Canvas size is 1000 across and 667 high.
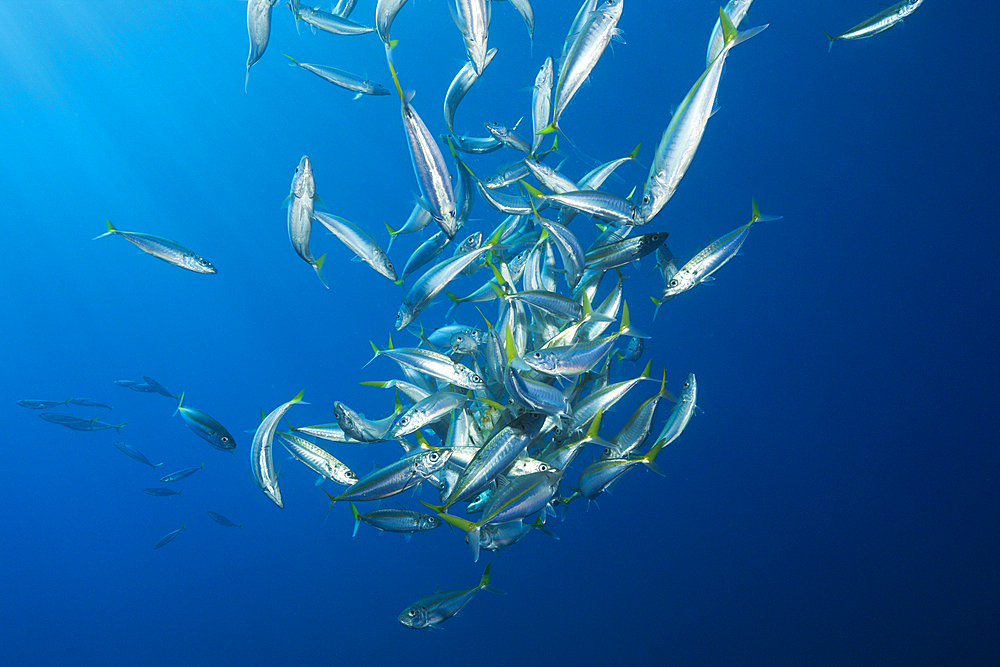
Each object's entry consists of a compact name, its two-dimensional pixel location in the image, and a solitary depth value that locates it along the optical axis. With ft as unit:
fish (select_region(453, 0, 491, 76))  6.08
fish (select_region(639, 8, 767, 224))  5.01
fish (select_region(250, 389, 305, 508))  6.83
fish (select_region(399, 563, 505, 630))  7.92
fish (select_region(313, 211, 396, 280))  7.23
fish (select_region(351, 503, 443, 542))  7.59
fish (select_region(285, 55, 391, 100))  7.72
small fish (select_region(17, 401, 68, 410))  14.97
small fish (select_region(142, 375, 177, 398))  13.70
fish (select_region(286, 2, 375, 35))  7.86
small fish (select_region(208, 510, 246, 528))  15.62
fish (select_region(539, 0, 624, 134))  6.06
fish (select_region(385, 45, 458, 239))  5.55
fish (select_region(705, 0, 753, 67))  6.66
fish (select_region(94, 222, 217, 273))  7.63
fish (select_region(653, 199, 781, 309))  7.18
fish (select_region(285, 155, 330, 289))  6.91
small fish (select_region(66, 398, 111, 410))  14.75
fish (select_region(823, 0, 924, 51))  7.45
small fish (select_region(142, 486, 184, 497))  16.26
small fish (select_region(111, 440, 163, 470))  14.82
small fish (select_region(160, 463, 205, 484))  13.99
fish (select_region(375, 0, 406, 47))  6.72
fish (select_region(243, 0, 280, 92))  6.79
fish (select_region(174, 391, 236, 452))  8.39
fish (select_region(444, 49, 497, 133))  7.56
